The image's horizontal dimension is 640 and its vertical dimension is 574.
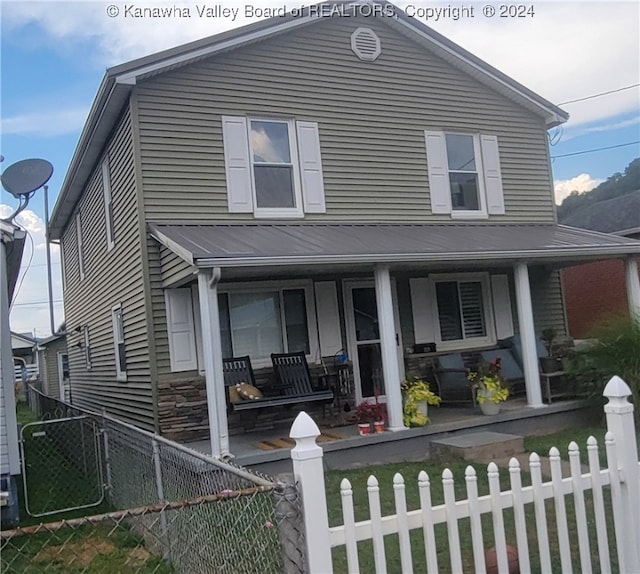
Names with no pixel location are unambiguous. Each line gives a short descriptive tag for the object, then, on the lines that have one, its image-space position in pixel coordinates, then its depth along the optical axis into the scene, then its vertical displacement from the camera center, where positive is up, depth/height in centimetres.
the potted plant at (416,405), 824 -99
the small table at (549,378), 926 -92
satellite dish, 668 +189
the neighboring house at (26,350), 4047 +72
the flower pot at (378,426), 798 -117
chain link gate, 733 -158
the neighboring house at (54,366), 2227 -28
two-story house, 855 +195
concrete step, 710 -139
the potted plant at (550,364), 950 -72
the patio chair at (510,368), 1039 -81
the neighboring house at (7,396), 644 -35
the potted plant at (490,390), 872 -94
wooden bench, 851 -53
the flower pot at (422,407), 833 -103
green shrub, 841 -68
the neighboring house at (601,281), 1750 +83
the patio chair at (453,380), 977 -87
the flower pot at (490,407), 873 -116
